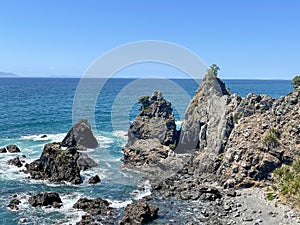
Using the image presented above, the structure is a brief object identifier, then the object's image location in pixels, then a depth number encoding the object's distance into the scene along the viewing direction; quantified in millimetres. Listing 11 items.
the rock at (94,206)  62038
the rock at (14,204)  62719
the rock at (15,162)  89000
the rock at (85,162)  89188
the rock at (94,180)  78688
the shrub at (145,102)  108250
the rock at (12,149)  101806
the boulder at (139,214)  57531
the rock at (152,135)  91688
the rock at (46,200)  64312
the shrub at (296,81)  96838
